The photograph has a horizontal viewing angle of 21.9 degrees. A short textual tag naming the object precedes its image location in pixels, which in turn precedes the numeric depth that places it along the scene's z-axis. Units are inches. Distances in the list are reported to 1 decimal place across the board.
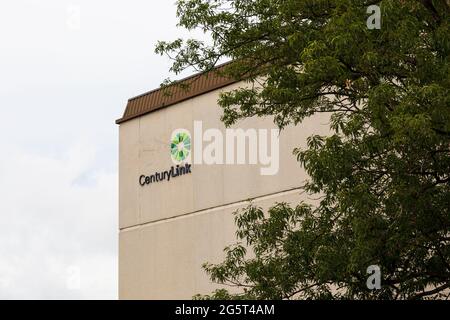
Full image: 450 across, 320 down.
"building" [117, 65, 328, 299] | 1786.4
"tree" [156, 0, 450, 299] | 739.4
